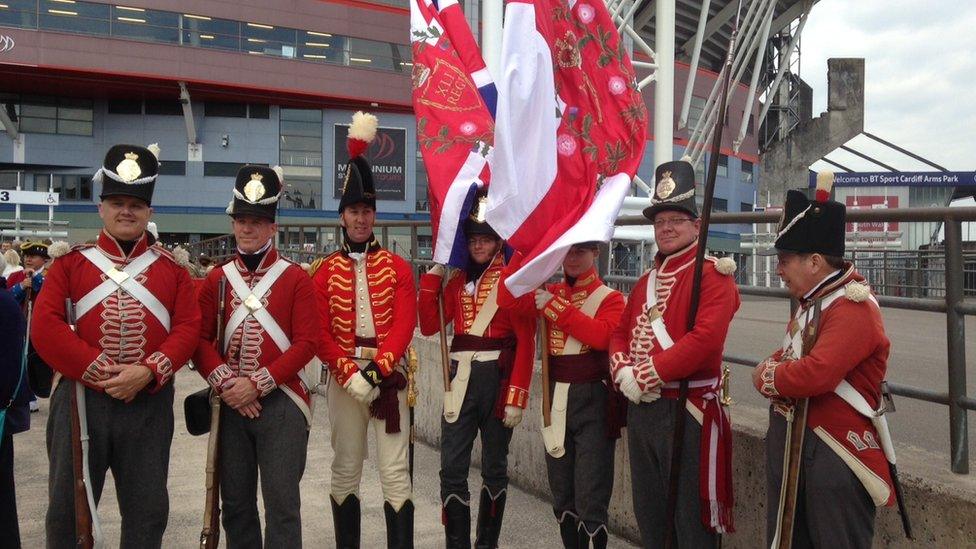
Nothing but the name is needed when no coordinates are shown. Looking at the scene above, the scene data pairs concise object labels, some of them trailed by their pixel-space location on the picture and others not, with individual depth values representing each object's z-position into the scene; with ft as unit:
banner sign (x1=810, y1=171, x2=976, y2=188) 108.58
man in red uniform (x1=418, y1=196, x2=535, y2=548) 14.48
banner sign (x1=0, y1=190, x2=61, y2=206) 91.94
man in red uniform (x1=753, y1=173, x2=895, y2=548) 9.64
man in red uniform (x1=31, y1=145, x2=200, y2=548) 11.76
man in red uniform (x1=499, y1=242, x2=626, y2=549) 13.19
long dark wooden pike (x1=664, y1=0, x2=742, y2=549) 10.51
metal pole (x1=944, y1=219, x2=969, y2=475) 11.37
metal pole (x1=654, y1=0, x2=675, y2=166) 38.32
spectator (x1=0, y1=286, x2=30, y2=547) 12.76
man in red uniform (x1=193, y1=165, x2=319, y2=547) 12.96
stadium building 111.55
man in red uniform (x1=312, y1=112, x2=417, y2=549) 14.52
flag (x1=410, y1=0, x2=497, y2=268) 15.60
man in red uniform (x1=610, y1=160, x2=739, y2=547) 11.35
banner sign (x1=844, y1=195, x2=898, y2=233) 99.40
